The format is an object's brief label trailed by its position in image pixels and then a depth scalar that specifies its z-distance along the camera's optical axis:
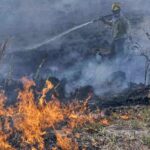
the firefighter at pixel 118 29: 26.67
